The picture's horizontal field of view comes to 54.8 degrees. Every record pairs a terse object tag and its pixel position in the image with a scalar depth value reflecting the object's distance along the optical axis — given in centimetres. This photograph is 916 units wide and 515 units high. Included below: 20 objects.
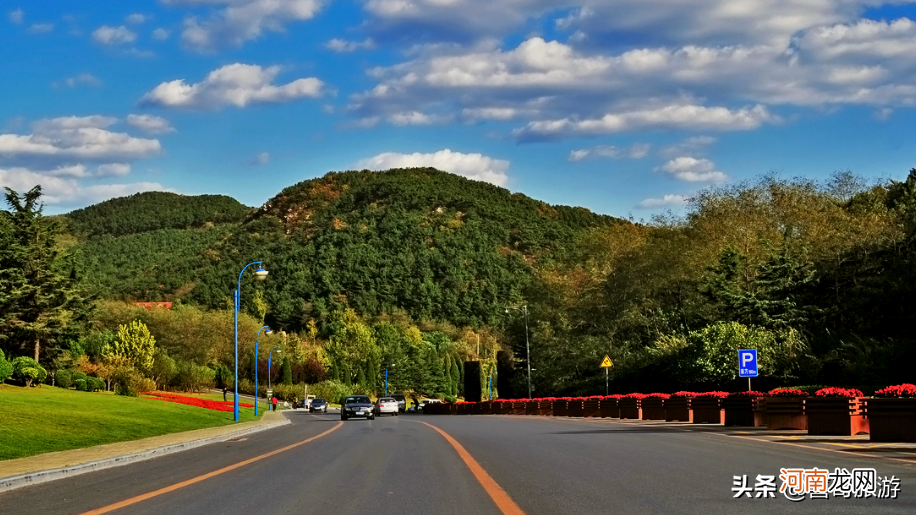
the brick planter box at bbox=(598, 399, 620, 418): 4384
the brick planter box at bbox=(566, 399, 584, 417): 5000
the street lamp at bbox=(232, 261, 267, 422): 3825
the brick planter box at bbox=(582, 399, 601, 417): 4700
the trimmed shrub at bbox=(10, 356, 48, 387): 4912
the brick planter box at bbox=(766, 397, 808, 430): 2592
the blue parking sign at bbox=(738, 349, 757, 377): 3291
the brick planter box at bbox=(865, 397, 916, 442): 1941
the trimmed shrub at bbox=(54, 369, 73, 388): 5656
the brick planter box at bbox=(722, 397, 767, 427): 2898
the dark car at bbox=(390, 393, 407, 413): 9895
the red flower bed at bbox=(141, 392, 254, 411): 5969
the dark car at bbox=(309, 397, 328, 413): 9138
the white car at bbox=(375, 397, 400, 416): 7569
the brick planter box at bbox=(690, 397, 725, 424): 3181
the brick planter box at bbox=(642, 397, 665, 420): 3822
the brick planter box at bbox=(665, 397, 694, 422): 3466
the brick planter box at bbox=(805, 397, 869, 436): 2262
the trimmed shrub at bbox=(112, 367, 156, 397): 6003
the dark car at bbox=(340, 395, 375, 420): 5756
